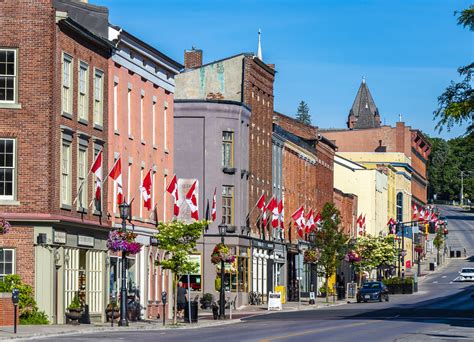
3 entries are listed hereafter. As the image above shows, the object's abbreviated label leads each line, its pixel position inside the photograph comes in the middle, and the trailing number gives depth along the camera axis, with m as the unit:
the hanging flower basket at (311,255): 101.06
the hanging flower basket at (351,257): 115.07
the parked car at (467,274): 146.88
